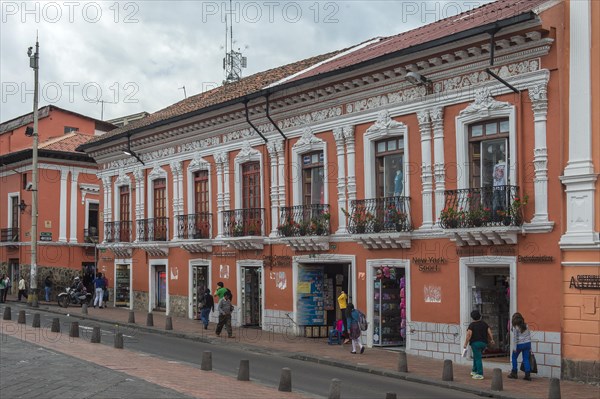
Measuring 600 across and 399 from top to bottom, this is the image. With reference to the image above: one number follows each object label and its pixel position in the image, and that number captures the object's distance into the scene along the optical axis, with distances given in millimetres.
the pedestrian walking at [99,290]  33438
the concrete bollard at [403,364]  17281
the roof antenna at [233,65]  39062
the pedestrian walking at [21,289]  37047
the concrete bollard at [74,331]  21656
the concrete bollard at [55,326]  22469
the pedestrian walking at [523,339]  16312
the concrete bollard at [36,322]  23906
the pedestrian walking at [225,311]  23656
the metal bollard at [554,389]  13625
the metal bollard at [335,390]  12461
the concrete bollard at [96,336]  20422
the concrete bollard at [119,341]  19594
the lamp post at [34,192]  33281
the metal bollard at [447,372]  16203
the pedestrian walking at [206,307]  25500
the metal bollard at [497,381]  15062
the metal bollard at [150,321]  26456
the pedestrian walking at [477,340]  16406
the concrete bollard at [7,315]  26656
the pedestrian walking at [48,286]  36719
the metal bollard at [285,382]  13953
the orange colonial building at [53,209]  41281
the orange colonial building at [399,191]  17156
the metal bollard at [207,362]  16219
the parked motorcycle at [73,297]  34250
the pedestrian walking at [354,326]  20078
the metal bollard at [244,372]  14953
